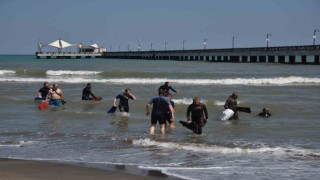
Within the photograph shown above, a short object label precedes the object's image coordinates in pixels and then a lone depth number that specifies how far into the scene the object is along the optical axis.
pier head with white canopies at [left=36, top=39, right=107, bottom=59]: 153.00
